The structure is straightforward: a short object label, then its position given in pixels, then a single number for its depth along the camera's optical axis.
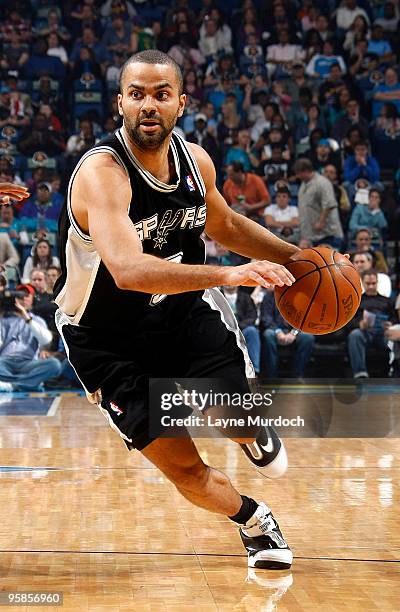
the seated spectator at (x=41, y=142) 11.82
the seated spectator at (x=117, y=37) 13.16
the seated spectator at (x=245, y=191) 10.85
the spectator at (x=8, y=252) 10.09
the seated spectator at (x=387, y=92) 12.65
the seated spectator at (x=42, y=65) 12.91
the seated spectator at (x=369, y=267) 9.38
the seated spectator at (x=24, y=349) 9.02
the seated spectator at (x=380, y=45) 13.20
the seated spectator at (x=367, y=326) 9.30
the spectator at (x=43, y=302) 9.28
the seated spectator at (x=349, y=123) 12.10
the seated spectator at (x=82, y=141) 11.66
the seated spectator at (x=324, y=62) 12.99
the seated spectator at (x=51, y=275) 9.43
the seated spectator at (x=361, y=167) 11.45
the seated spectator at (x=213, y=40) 13.30
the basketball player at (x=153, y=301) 3.30
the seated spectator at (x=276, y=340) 9.32
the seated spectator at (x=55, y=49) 13.06
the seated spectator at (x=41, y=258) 9.74
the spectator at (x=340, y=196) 10.93
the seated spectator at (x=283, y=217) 10.59
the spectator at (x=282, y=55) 13.09
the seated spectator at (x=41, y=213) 10.85
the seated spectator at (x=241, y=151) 11.69
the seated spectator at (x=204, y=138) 11.65
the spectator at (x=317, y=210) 10.59
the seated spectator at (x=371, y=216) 10.81
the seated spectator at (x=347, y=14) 13.48
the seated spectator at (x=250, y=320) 9.25
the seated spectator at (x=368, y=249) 9.87
